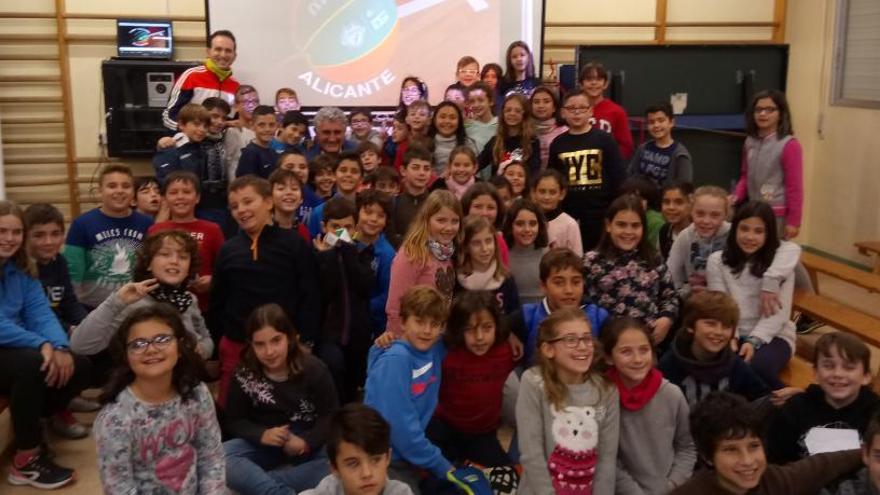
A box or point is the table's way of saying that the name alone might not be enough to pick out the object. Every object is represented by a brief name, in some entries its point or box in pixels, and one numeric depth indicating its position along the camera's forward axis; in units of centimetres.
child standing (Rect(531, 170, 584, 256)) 380
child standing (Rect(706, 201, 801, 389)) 336
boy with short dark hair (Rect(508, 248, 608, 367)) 308
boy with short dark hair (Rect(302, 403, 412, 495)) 218
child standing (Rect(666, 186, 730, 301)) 364
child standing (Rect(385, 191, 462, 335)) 328
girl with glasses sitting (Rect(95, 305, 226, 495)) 225
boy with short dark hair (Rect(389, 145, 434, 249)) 408
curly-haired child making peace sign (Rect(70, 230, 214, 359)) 303
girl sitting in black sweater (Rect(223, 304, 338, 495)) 279
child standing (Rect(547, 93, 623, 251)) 439
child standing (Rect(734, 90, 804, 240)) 434
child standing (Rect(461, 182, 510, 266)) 370
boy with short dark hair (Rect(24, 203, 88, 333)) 328
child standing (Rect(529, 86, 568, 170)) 469
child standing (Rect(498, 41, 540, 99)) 574
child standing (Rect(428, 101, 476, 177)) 470
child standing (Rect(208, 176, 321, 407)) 331
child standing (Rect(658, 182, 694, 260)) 409
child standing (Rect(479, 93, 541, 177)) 456
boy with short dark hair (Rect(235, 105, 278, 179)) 460
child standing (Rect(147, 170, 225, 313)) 366
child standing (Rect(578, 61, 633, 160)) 507
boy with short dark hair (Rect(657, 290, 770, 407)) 282
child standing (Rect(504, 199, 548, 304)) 358
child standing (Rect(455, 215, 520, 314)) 329
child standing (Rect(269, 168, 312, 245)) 366
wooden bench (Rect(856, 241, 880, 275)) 549
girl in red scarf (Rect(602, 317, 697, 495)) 264
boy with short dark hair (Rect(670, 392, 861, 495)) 226
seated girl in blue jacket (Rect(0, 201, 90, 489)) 305
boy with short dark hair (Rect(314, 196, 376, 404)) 347
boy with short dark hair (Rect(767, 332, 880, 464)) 257
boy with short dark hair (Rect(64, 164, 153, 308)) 362
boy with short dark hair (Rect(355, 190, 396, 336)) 355
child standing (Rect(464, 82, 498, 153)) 493
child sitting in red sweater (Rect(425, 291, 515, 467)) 294
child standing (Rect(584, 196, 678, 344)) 332
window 624
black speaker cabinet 613
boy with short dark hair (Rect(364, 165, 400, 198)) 418
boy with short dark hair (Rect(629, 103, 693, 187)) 458
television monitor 629
